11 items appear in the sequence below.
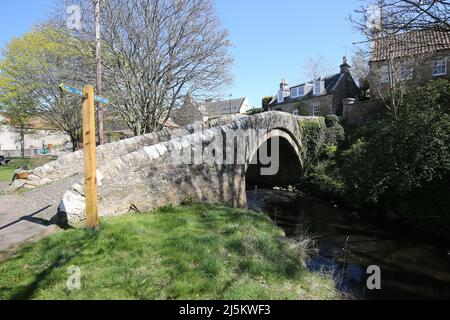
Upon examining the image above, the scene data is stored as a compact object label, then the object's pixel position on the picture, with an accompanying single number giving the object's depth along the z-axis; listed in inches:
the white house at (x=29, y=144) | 1574.8
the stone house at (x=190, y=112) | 605.6
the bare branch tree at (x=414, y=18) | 237.8
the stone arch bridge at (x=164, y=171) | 239.5
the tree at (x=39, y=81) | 732.0
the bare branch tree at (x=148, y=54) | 514.6
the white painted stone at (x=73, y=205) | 212.5
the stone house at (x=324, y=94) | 1075.9
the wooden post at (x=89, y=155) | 201.0
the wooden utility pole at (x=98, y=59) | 450.6
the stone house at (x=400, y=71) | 644.1
